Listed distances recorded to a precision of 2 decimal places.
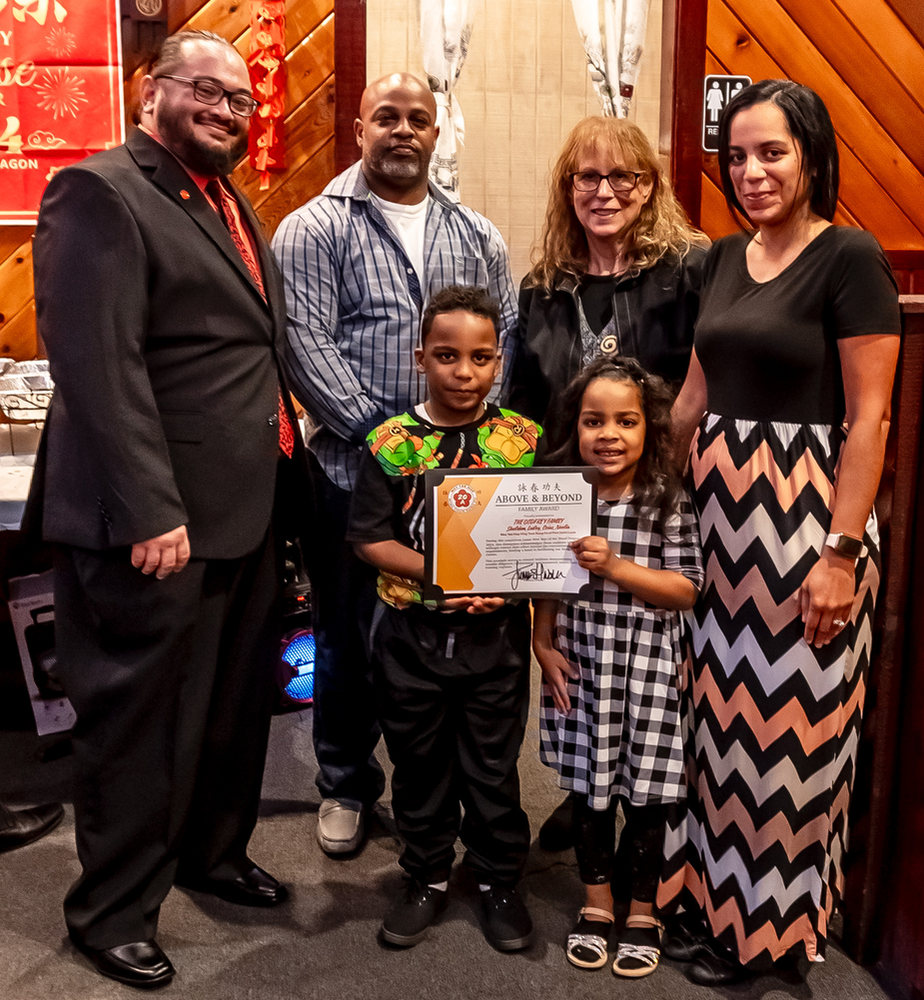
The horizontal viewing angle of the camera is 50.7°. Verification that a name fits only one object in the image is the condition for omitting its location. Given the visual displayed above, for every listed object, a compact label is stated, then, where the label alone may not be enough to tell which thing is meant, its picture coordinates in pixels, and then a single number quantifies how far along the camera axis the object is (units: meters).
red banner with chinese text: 3.58
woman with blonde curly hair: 1.95
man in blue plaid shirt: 2.08
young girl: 1.72
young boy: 1.80
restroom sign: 4.07
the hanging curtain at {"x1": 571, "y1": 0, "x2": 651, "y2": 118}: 3.86
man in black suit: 1.59
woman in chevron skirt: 1.55
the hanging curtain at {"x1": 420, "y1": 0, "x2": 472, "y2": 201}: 3.77
